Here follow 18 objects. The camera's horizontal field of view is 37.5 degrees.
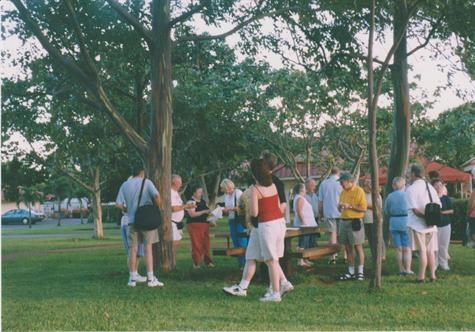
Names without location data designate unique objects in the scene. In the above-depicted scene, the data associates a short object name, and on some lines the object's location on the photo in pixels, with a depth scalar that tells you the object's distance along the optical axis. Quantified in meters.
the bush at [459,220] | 21.92
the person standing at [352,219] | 11.33
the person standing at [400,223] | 11.88
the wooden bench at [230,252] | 10.96
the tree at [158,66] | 12.96
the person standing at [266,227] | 9.01
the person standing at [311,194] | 15.29
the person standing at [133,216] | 11.20
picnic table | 10.85
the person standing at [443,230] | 13.19
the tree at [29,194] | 63.92
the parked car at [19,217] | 66.34
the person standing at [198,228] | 14.04
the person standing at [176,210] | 13.58
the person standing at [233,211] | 13.47
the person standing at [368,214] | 14.02
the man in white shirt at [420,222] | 11.07
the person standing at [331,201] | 14.23
